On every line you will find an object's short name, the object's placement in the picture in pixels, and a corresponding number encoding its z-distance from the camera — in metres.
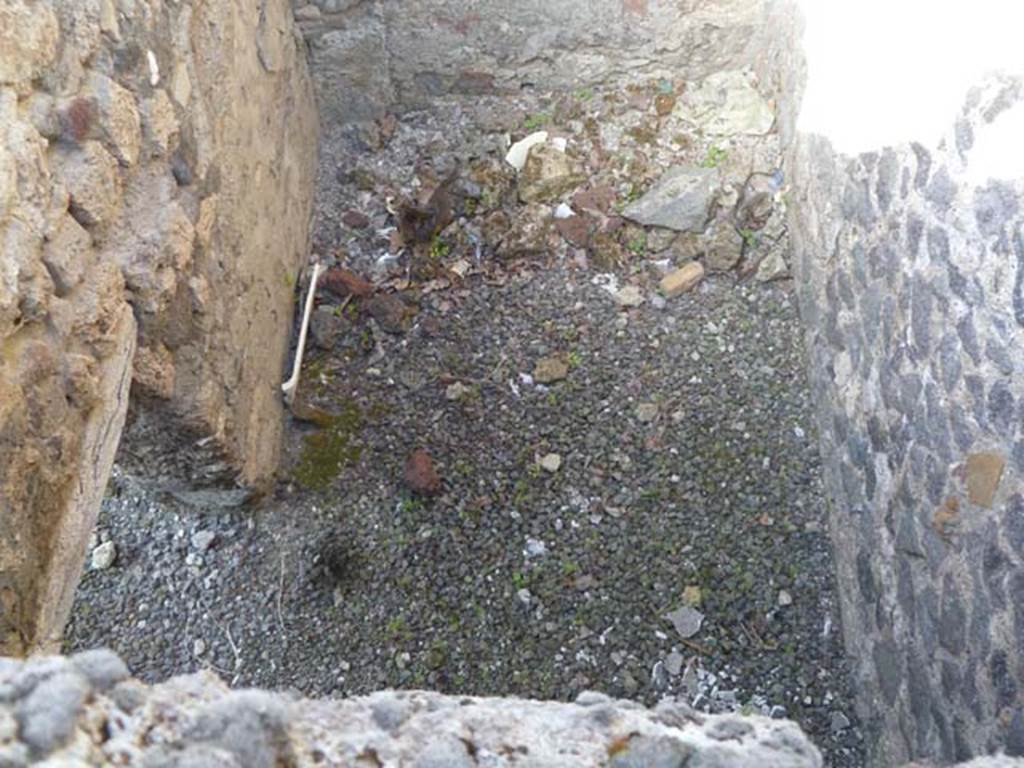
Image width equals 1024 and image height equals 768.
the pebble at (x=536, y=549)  2.80
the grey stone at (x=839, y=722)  2.57
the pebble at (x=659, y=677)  2.60
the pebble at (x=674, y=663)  2.62
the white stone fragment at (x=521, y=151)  3.64
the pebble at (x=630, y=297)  3.30
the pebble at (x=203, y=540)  2.76
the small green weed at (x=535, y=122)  3.75
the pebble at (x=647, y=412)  3.04
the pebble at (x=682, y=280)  3.31
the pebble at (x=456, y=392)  3.09
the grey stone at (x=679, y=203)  3.43
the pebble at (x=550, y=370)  3.13
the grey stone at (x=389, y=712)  1.11
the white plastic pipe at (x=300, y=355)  3.04
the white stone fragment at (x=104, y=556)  2.72
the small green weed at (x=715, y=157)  3.60
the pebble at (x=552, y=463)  2.95
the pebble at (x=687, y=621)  2.68
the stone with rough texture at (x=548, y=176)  3.55
